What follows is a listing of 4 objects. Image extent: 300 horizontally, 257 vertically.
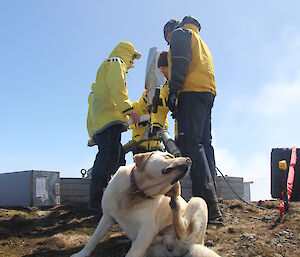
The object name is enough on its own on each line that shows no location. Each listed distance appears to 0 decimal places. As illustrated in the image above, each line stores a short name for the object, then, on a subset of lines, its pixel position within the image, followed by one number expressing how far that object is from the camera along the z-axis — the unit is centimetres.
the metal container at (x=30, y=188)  512
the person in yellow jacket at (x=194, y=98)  328
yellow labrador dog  214
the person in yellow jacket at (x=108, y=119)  389
